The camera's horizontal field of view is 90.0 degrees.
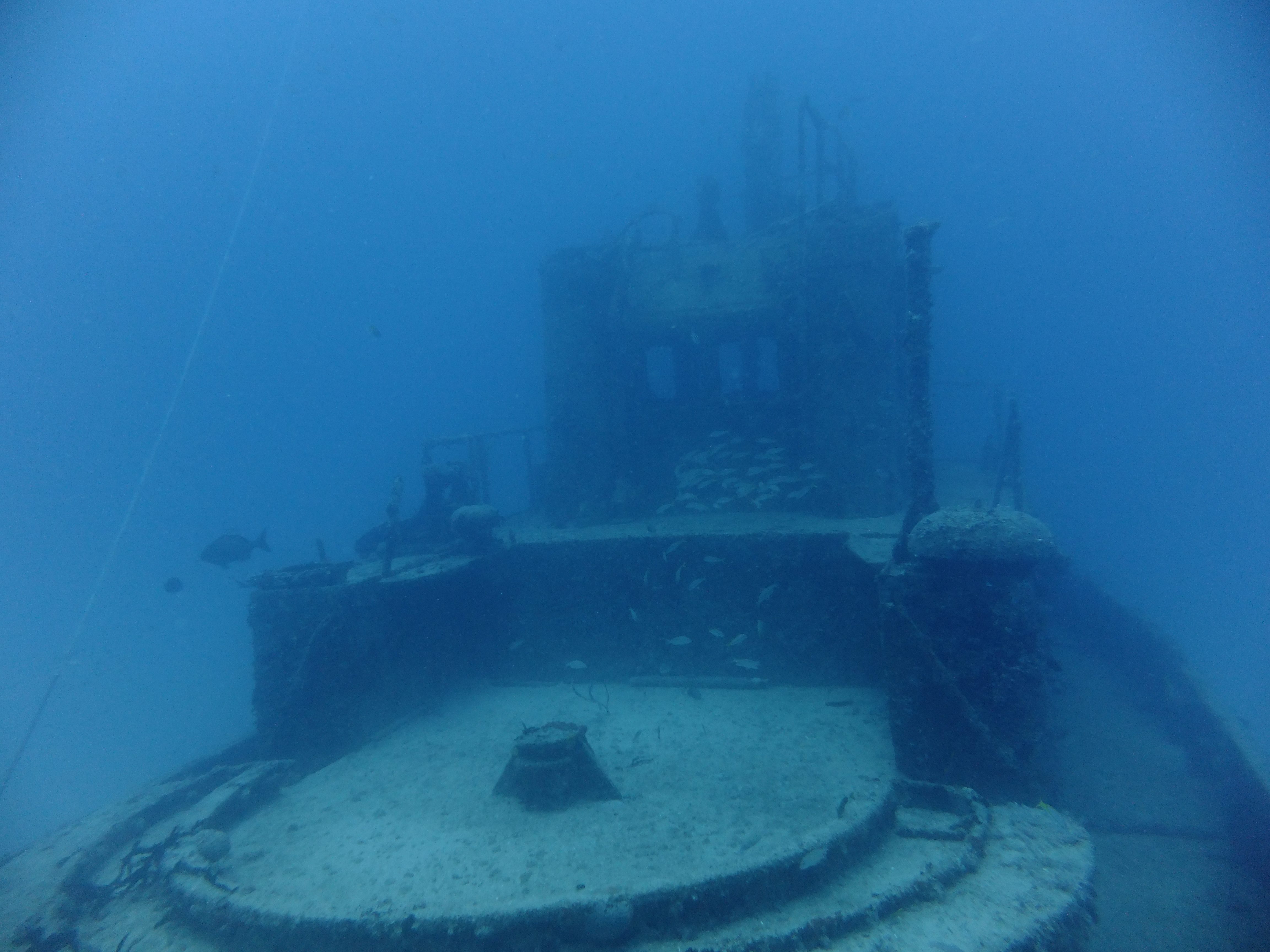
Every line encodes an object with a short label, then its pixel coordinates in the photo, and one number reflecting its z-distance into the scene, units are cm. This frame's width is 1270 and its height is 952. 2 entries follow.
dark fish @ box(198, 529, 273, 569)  1784
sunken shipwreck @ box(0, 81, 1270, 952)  507
